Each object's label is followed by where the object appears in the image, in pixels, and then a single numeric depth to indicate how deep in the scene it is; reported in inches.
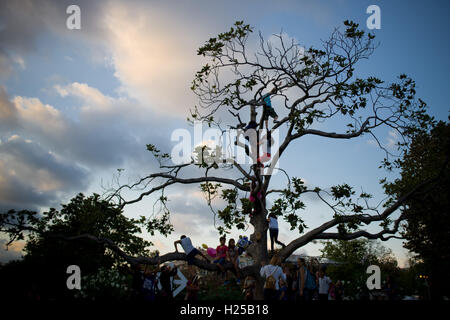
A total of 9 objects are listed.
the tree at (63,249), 457.7
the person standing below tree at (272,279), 333.7
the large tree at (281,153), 472.1
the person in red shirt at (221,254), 446.3
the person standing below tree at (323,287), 428.1
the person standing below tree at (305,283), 380.5
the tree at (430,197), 514.0
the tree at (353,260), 1689.5
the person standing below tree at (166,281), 427.8
